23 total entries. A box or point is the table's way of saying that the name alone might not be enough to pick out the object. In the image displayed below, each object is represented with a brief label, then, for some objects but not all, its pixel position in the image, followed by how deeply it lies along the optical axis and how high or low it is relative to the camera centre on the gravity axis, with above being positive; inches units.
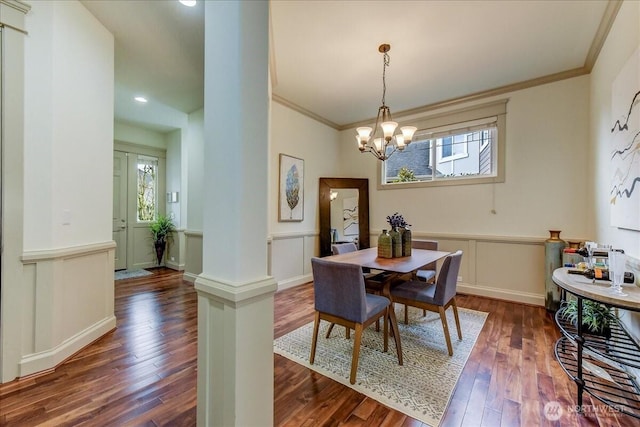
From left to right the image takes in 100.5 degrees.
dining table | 85.5 -17.7
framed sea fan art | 162.9 +15.1
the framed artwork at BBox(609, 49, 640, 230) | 73.9 +20.8
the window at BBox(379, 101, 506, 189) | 148.6 +38.9
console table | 56.4 -41.0
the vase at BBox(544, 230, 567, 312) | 123.2 -22.4
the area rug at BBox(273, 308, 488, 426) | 67.8 -46.9
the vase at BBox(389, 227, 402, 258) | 109.5 -12.3
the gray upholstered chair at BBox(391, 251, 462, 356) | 87.8 -27.6
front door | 205.3 +3.5
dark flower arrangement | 113.3 -3.5
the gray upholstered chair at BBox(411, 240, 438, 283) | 122.2 -26.7
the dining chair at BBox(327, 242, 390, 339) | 97.0 -25.3
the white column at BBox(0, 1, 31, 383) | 72.0 +6.7
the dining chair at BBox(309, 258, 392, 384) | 75.2 -26.2
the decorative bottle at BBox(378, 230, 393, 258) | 108.2 -13.4
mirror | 188.9 +3.2
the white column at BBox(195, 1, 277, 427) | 39.8 -2.3
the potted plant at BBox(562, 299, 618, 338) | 86.4 -34.5
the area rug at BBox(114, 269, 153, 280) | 187.8 -45.4
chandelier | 106.3 +33.2
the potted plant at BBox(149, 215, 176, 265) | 216.2 -16.0
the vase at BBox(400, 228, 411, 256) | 112.2 -11.8
